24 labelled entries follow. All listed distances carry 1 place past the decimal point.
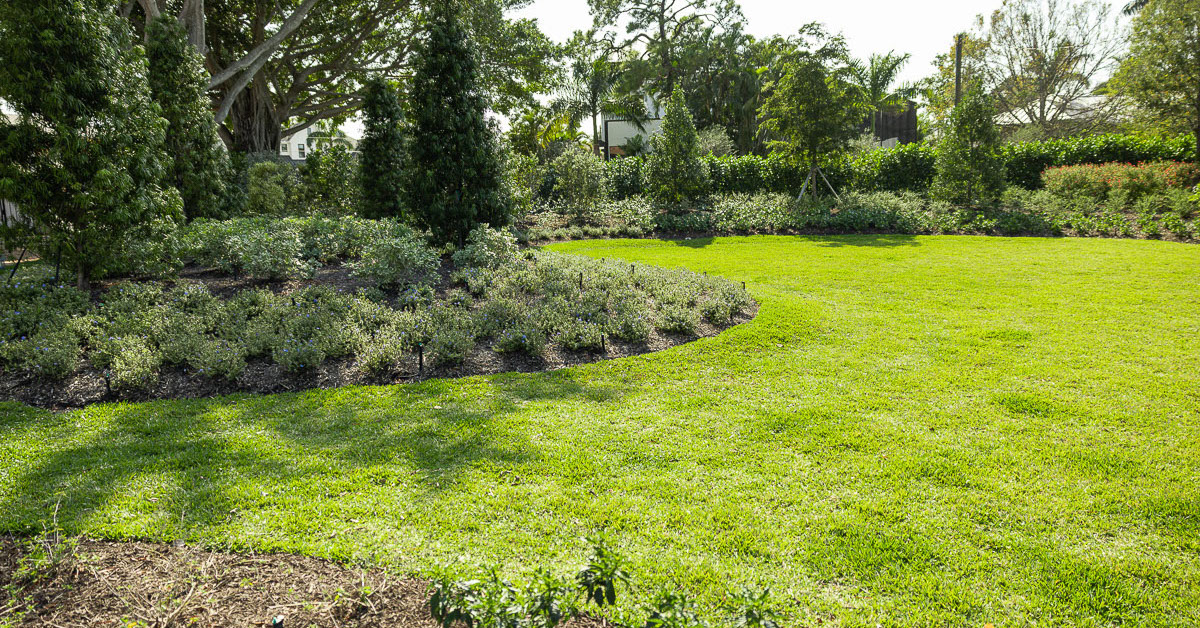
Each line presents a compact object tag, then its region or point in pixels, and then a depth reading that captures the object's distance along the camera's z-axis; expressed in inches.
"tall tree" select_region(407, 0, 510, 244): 389.1
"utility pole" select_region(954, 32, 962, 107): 1016.9
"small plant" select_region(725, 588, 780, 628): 68.3
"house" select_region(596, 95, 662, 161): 1403.8
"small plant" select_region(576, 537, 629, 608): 73.9
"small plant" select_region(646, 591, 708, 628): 72.1
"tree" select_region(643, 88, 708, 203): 693.3
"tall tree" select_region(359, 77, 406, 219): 501.0
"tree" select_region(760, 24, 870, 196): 637.9
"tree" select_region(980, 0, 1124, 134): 1170.6
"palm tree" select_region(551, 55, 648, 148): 1304.1
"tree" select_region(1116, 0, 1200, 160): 637.9
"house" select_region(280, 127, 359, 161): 1643.9
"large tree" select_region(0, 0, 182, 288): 241.3
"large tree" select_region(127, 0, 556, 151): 722.2
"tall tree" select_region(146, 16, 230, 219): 414.0
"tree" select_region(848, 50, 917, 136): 1277.1
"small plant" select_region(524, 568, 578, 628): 72.1
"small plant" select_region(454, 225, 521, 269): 343.9
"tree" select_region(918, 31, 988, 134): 1261.1
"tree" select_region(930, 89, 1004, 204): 590.6
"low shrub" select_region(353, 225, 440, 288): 296.2
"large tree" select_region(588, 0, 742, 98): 1238.3
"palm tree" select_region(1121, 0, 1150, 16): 1059.2
